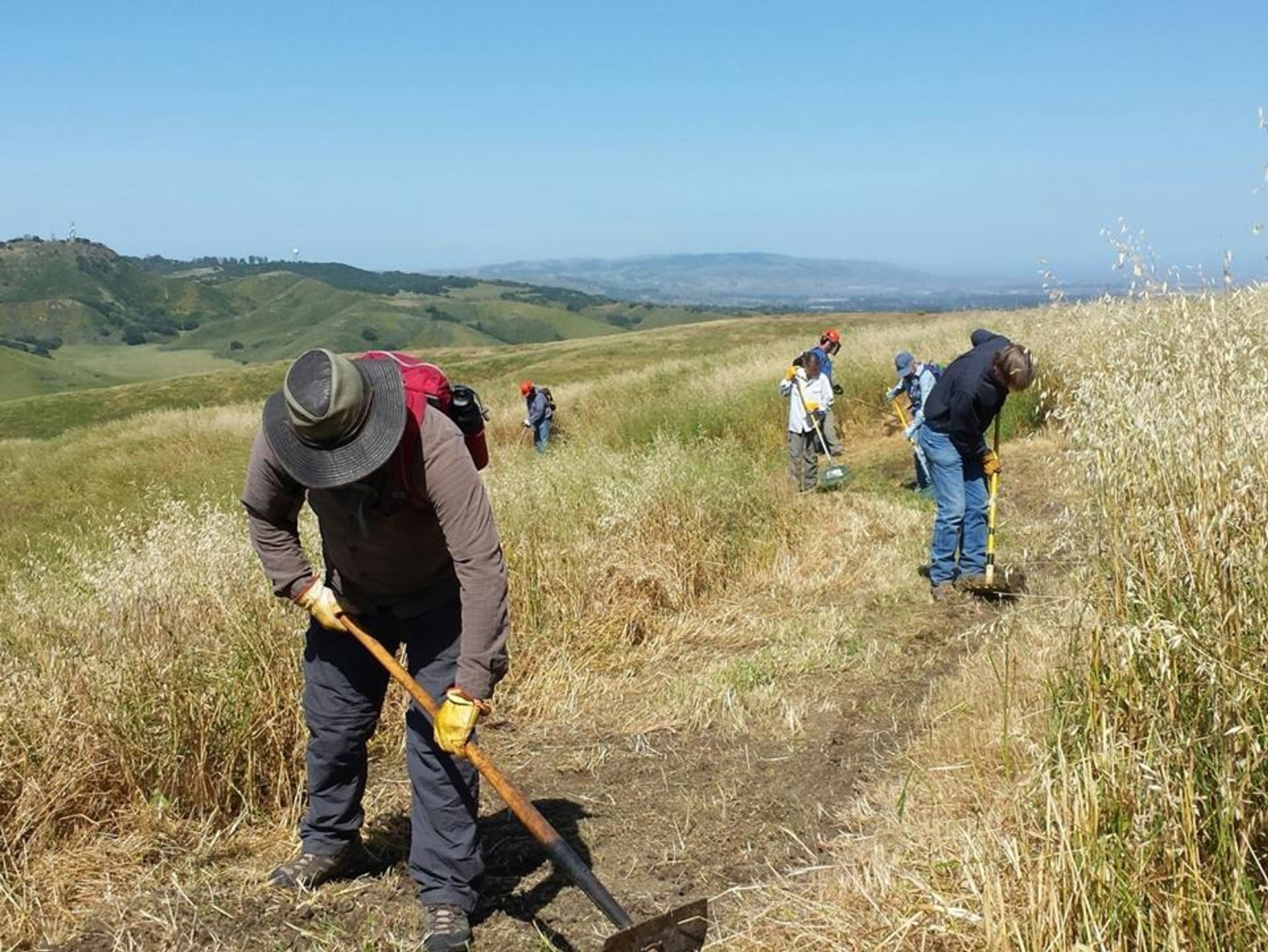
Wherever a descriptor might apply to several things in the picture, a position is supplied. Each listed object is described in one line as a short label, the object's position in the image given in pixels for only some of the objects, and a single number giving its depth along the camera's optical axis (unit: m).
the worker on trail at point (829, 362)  11.86
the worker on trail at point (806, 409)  10.85
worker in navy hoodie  6.69
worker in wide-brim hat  3.02
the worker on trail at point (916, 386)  10.21
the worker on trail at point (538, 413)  16.08
